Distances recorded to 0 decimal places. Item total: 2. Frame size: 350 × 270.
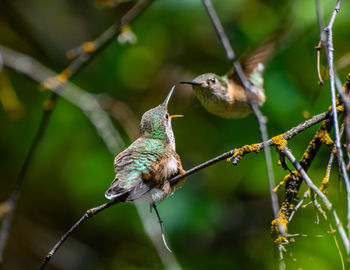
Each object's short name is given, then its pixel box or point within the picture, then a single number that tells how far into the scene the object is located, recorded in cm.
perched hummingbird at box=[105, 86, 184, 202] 523
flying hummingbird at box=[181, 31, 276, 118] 802
